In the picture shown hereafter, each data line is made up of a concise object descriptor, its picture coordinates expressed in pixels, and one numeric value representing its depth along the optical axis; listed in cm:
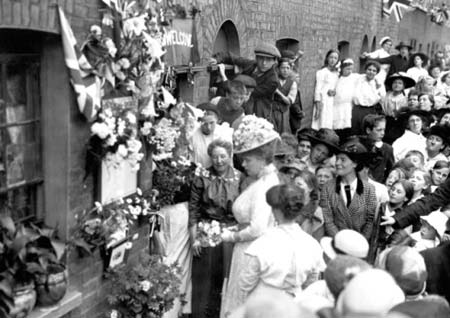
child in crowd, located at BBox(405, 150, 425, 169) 678
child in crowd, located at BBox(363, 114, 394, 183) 701
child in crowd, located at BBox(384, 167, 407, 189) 633
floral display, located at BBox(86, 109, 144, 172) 426
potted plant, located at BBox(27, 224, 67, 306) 384
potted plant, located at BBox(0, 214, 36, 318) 362
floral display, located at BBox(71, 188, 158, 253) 434
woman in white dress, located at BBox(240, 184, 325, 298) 392
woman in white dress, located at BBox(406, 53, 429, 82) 1324
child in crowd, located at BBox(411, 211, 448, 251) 496
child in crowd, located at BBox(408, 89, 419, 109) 937
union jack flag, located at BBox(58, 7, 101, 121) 393
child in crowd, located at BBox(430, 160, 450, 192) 663
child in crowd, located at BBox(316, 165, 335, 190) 600
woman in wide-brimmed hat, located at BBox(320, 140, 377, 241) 542
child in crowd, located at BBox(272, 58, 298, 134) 822
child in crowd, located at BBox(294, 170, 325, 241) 550
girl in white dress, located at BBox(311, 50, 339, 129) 1080
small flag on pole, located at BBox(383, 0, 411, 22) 1665
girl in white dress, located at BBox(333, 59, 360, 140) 1042
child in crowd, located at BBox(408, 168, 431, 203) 622
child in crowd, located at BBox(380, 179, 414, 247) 585
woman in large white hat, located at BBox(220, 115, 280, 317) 468
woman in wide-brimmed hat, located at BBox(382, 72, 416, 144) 987
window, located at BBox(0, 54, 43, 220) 392
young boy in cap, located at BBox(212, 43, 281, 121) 769
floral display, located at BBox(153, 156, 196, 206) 531
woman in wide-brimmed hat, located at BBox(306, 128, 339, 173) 619
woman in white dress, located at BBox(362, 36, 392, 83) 1409
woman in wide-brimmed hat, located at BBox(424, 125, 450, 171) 753
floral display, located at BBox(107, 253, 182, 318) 479
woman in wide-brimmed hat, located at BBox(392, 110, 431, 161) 781
